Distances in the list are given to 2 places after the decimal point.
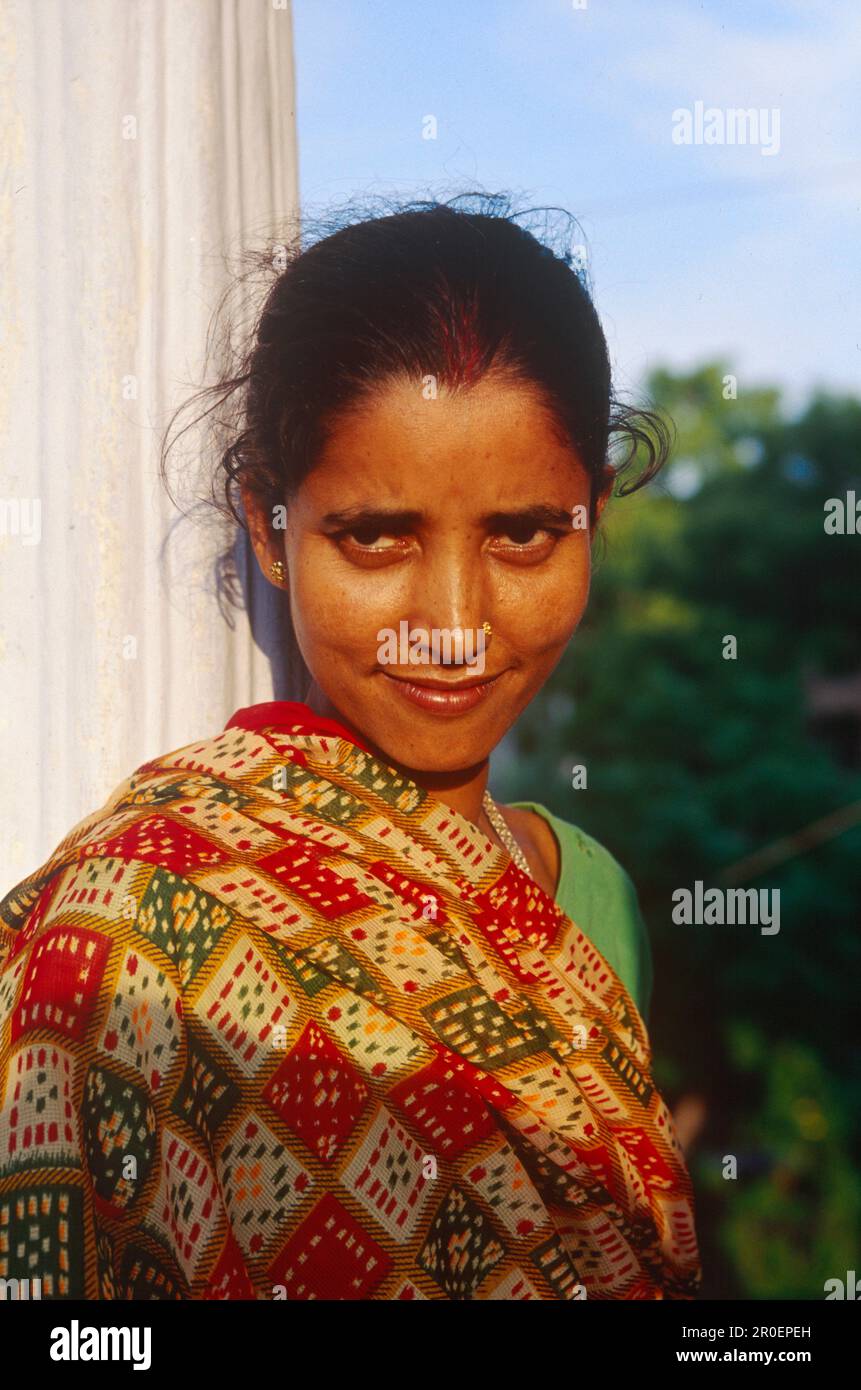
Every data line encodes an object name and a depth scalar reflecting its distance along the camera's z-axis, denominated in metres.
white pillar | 1.08
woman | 0.94
